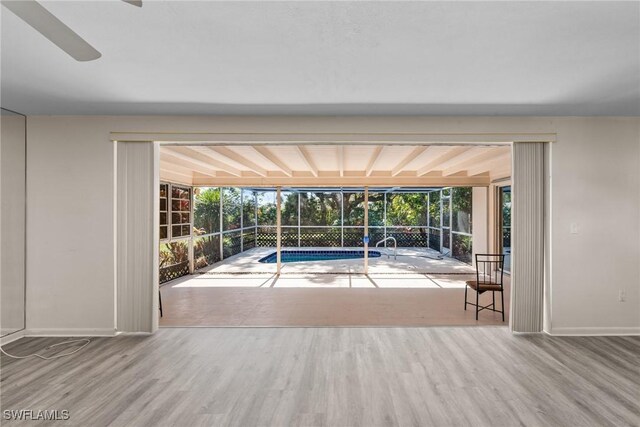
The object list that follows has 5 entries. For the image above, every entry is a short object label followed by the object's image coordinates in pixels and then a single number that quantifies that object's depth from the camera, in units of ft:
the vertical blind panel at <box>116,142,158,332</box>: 11.85
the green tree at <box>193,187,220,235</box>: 26.07
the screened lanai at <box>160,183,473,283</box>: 31.58
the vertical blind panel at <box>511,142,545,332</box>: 11.89
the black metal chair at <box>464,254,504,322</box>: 13.34
